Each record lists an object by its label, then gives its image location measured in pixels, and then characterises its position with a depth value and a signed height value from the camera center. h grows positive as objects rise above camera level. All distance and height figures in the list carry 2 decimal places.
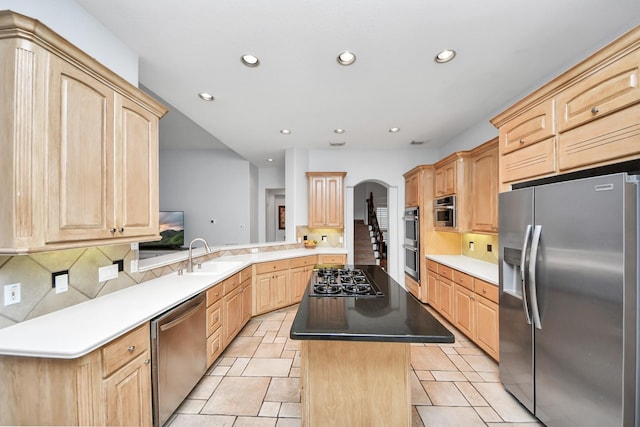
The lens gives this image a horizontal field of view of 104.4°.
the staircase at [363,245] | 6.52 -0.88
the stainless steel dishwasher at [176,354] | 1.61 -1.02
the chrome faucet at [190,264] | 2.71 -0.54
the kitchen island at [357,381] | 1.43 -0.96
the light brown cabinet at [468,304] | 2.47 -1.05
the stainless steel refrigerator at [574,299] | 1.25 -0.51
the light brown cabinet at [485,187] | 2.86 +0.34
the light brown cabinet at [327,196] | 4.74 +0.37
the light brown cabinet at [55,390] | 1.18 -0.84
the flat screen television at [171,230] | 5.95 -0.36
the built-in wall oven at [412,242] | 4.19 -0.48
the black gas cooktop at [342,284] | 1.79 -0.56
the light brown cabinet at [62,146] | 1.13 +0.37
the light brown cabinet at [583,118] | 1.31 +0.62
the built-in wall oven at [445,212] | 3.46 +0.05
